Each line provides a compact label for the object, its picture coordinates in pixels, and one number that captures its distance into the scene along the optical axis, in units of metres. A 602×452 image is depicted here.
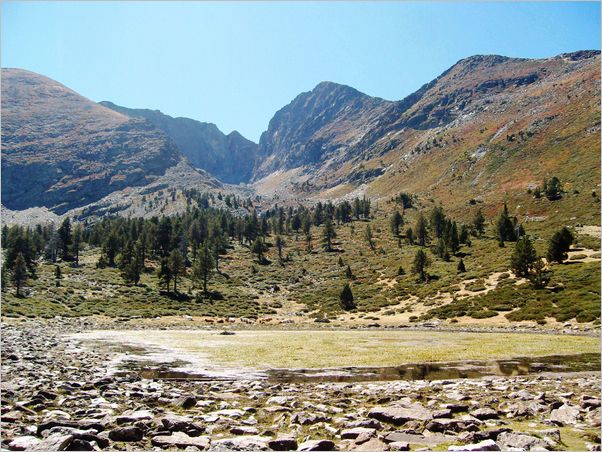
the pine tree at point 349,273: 111.34
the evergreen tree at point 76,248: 119.94
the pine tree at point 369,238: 147.21
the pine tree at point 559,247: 74.81
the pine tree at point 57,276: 89.94
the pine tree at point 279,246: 146.46
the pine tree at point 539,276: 65.75
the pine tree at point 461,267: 91.91
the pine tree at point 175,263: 96.93
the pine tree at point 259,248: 142.88
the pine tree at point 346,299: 84.81
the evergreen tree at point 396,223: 153.88
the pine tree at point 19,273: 75.12
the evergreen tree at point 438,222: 138.88
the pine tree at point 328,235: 154.38
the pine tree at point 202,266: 101.28
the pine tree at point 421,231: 135.88
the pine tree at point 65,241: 126.81
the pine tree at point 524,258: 72.00
